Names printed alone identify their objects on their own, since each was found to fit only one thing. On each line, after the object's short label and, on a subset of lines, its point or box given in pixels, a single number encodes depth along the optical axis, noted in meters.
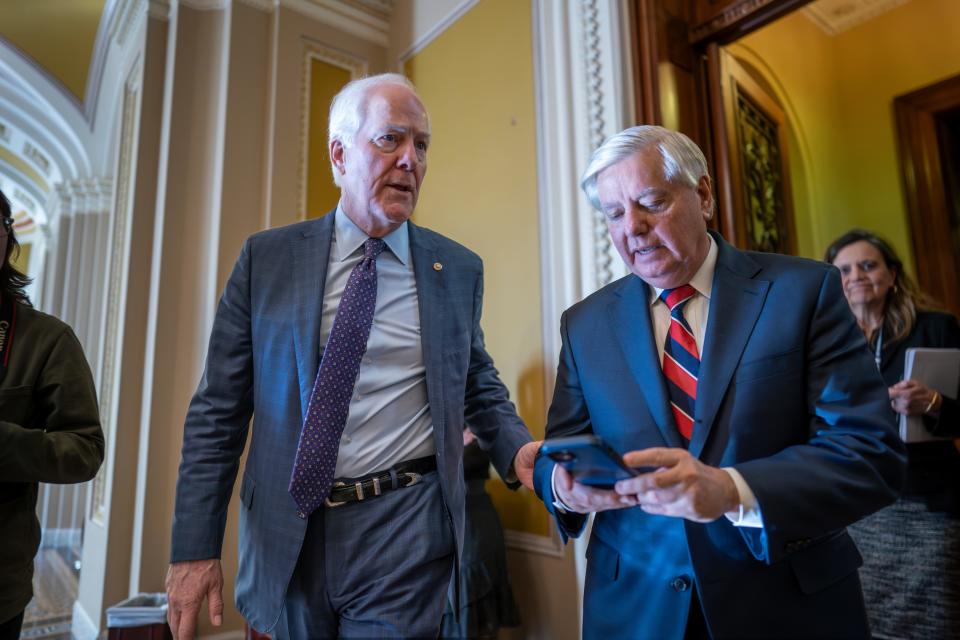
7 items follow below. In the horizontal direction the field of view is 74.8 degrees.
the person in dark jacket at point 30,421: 1.45
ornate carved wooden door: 2.79
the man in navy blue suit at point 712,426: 0.99
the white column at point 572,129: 2.74
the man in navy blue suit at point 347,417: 1.32
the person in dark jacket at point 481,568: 2.63
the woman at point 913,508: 2.11
